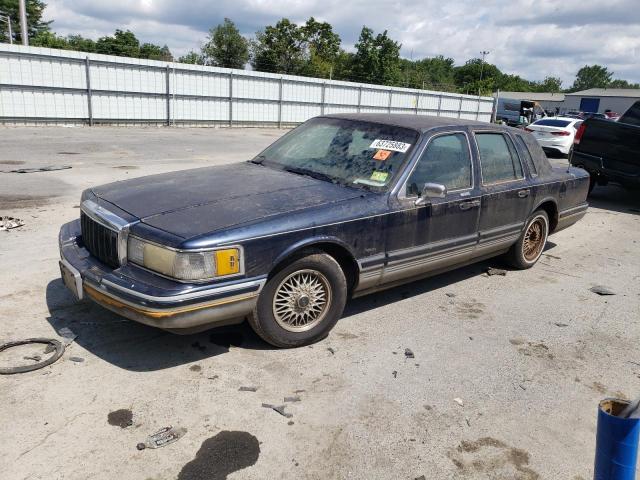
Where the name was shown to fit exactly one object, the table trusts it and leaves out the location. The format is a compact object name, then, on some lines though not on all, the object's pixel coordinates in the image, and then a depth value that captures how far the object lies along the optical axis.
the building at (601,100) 86.38
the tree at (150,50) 58.69
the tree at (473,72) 111.88
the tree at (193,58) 57.56
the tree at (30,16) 59.97
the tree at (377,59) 60.62
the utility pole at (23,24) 22.18
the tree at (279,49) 58.81
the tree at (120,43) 54.33
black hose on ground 3.37
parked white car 18.91
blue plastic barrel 1.82
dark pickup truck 9.52
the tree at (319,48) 60.44
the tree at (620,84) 168.38
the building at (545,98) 96.44
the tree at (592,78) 165.50
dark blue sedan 3.32
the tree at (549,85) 148.27
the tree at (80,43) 51.99
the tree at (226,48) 58.31
